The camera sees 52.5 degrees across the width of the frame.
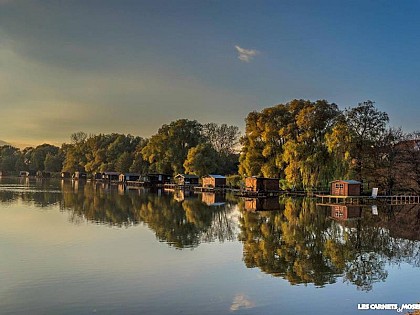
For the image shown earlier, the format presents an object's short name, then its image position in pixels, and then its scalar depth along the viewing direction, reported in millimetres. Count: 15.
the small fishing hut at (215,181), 73250
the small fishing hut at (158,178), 90375
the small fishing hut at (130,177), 98562
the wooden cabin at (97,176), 118700
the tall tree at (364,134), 53125
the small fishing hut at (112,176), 107500
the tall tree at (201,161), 80188
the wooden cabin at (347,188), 47938
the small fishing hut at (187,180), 81100
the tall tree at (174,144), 88750
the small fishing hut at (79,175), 129375
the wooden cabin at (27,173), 150350
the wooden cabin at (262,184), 58625
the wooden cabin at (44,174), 144625
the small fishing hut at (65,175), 136875
